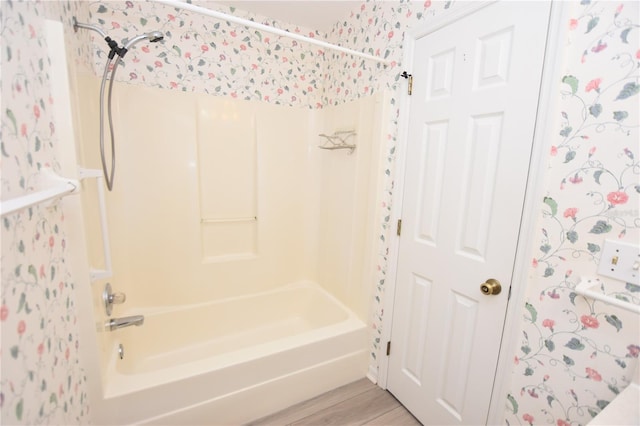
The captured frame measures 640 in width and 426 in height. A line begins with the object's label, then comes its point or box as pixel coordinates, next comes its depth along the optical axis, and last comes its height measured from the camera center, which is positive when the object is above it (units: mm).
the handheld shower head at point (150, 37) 1354 +599
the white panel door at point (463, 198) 1122 -119
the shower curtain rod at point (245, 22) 1058 +600
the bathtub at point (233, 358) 1363 -1192
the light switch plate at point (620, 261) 843 -257
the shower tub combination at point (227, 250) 1453 -655
